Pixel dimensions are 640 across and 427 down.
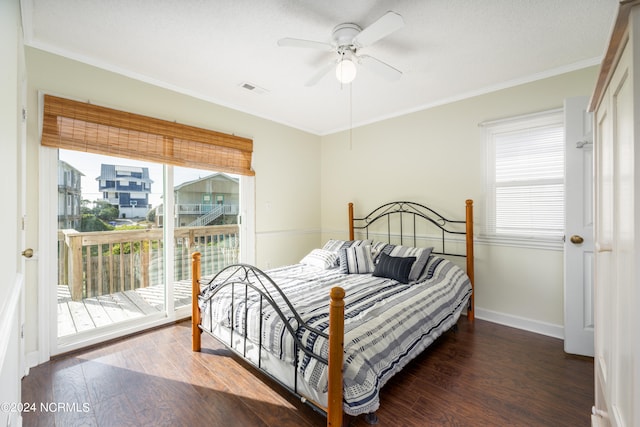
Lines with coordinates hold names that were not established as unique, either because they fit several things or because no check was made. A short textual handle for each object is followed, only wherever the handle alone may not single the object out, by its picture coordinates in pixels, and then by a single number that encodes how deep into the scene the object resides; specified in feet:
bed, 4.82
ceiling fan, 5.43
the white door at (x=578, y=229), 7.63
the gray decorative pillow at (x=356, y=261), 10.10
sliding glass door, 8.09
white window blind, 8.91
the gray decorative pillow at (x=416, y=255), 9.14
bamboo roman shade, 7.57
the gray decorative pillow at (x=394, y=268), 9.01
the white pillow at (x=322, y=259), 10.90
